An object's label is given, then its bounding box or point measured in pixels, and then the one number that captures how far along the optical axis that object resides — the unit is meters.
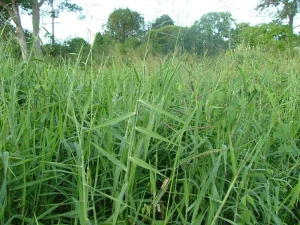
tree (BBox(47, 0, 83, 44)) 15.61
